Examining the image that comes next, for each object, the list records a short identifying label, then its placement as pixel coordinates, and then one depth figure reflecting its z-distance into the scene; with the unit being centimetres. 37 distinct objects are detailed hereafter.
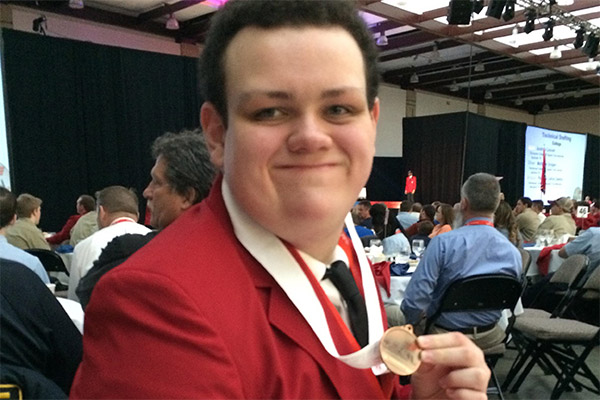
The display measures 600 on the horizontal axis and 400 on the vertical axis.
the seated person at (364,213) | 676
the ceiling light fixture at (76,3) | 713
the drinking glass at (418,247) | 436
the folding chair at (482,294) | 257
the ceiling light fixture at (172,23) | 848
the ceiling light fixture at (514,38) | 807
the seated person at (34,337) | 117
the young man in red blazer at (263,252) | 59
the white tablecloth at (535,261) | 497
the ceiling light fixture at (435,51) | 1059
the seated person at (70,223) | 572
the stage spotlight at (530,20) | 711
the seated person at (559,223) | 598
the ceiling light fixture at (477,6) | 612
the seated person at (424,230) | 500
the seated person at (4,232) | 255
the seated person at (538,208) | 779
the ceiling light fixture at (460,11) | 605
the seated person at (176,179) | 190
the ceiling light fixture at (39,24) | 770
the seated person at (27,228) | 448
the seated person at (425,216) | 617
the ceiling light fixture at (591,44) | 802
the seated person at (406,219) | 731
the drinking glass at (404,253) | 415
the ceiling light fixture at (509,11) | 649
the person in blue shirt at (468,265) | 283
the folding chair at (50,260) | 398
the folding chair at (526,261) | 416
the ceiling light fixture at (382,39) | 909
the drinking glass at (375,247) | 413
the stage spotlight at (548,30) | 744
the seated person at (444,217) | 508
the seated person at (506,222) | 479
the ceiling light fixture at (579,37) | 804
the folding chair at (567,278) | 354
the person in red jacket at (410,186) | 1331
